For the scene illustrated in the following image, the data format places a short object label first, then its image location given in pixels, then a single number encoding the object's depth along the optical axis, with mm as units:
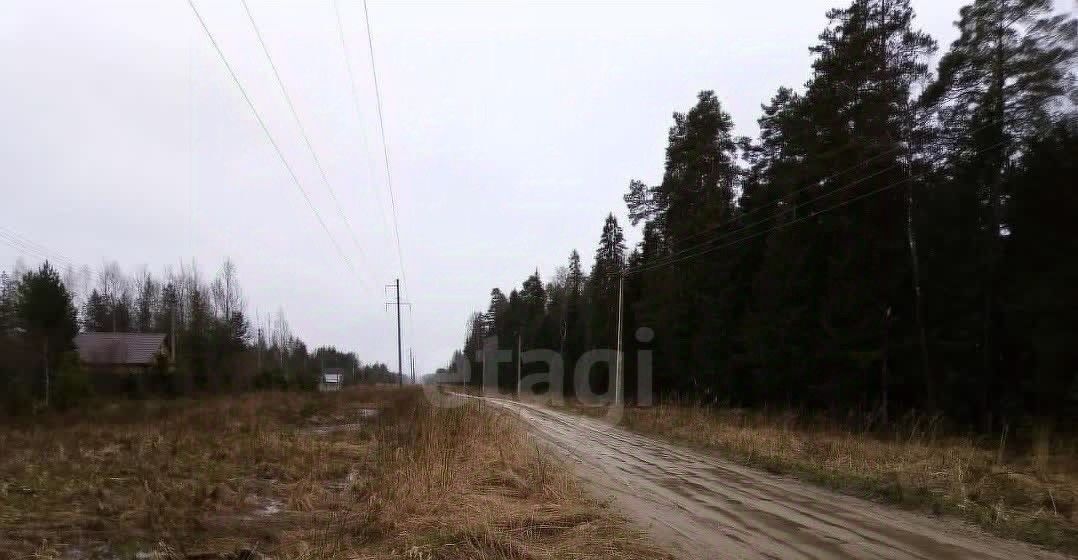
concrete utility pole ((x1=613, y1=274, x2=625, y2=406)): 30406
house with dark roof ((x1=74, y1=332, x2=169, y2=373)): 43281
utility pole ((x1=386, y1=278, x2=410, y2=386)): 52847
